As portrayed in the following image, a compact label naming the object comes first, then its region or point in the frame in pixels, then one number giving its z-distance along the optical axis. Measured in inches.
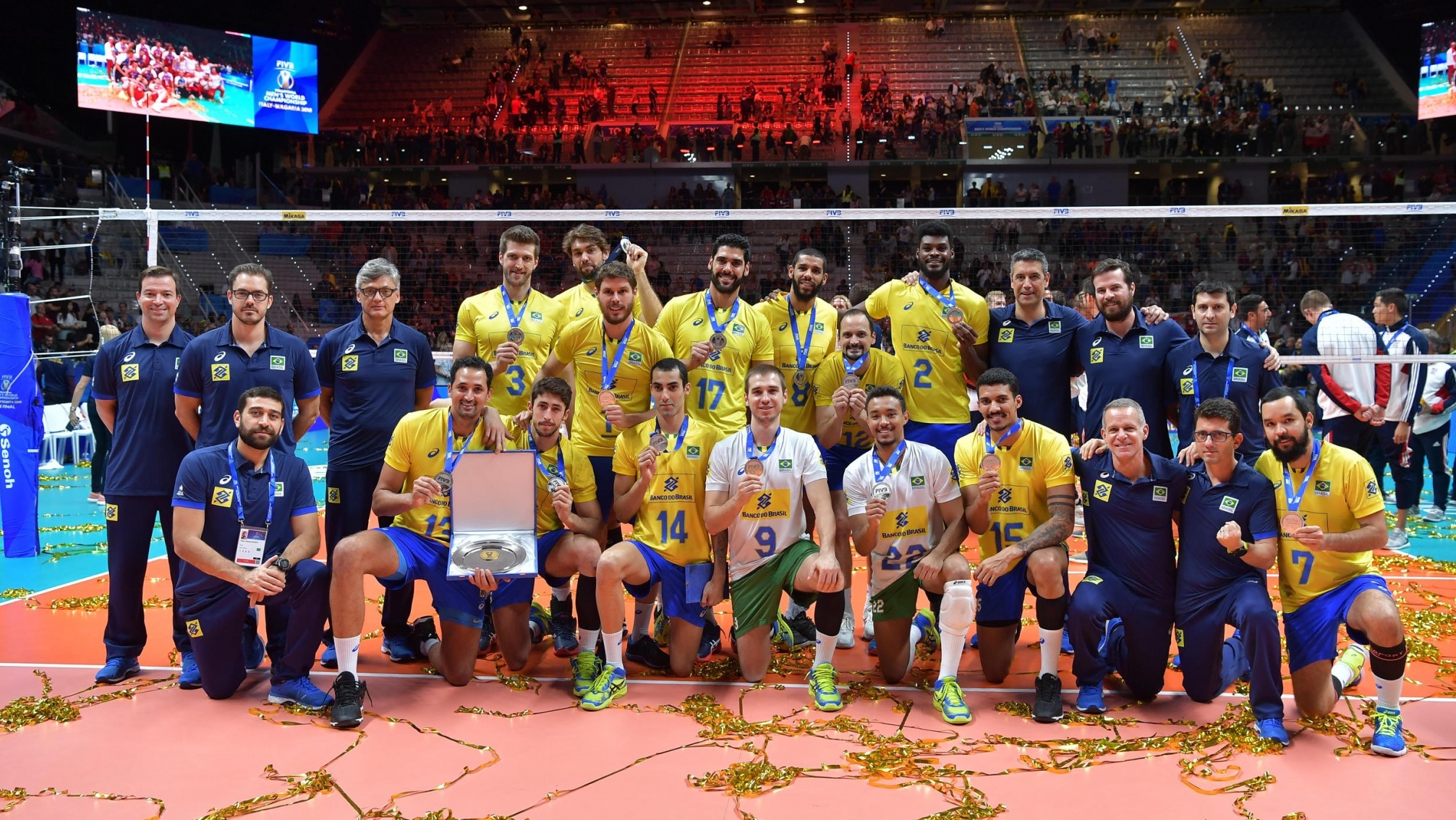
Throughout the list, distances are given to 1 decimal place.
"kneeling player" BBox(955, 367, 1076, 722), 224.2
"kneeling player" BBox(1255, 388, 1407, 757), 198.2
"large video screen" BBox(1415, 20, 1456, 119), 964.6
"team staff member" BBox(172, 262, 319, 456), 234.7
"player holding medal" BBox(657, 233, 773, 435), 263.6
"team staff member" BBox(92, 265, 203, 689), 236.7
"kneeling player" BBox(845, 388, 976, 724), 234.1
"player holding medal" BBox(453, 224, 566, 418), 274.5
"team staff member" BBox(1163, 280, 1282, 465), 260.8
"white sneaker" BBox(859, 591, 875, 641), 278.4
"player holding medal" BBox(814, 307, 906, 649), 264.8
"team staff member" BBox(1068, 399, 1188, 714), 219.0
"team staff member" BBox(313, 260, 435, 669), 251.8
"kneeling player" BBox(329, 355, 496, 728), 218.8
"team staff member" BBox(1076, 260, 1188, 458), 259.8
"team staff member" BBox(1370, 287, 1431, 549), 390.3
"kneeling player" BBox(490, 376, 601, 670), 237.8
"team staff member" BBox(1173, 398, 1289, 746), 207.8
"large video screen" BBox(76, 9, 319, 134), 961.5
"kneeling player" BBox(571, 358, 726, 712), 236.7
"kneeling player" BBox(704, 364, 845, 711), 234.8
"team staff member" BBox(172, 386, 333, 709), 217.3
